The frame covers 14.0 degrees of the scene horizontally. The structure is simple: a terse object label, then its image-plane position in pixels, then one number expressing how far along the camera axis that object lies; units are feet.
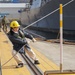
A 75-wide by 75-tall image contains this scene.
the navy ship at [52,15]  70.85
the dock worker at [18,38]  25.44
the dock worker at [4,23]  85.41
